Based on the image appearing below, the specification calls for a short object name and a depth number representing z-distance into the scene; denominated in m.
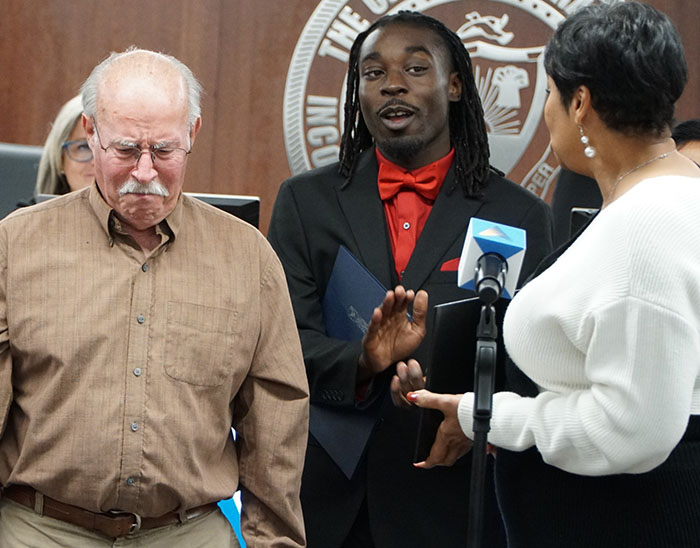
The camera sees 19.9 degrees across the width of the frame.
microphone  2.52
